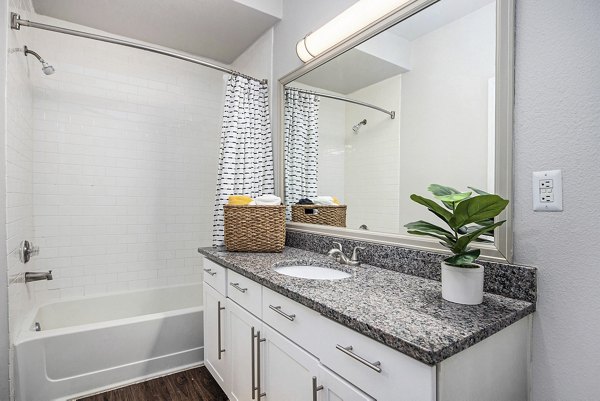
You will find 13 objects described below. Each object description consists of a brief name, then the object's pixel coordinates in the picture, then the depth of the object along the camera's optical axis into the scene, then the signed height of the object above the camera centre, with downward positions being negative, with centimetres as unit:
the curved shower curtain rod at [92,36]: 161 +93
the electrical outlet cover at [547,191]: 90 +1
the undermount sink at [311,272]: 148 -38
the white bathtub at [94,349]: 168 -94
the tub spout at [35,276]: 184 -49
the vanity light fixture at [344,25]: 143 +88
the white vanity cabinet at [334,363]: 71 -47
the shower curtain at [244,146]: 212 +35
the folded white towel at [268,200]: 184 -3
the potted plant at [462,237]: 86 -12
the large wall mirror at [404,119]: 105 +34
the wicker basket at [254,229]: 179 -20
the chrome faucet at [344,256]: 148 -30
